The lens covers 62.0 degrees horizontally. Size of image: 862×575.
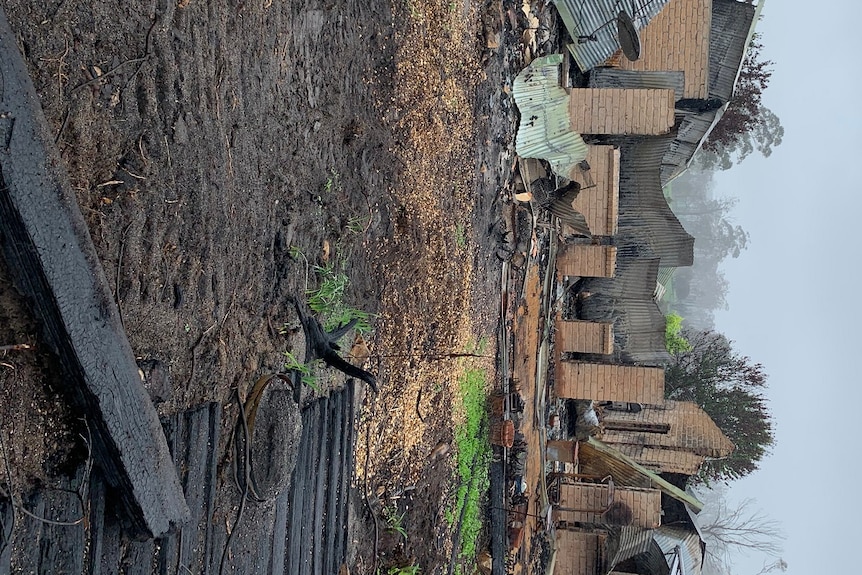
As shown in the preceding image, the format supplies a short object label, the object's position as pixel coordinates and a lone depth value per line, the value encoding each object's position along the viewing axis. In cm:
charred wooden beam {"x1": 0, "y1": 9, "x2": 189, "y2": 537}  224
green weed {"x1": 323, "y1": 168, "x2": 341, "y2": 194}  454
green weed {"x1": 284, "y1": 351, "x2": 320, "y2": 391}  402
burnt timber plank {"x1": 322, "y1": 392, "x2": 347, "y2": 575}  437
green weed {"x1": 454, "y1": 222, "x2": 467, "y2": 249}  666
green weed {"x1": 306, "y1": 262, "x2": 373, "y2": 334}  434
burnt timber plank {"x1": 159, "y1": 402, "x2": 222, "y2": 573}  295
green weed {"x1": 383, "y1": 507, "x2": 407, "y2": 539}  530
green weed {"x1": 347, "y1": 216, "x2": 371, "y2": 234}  480
